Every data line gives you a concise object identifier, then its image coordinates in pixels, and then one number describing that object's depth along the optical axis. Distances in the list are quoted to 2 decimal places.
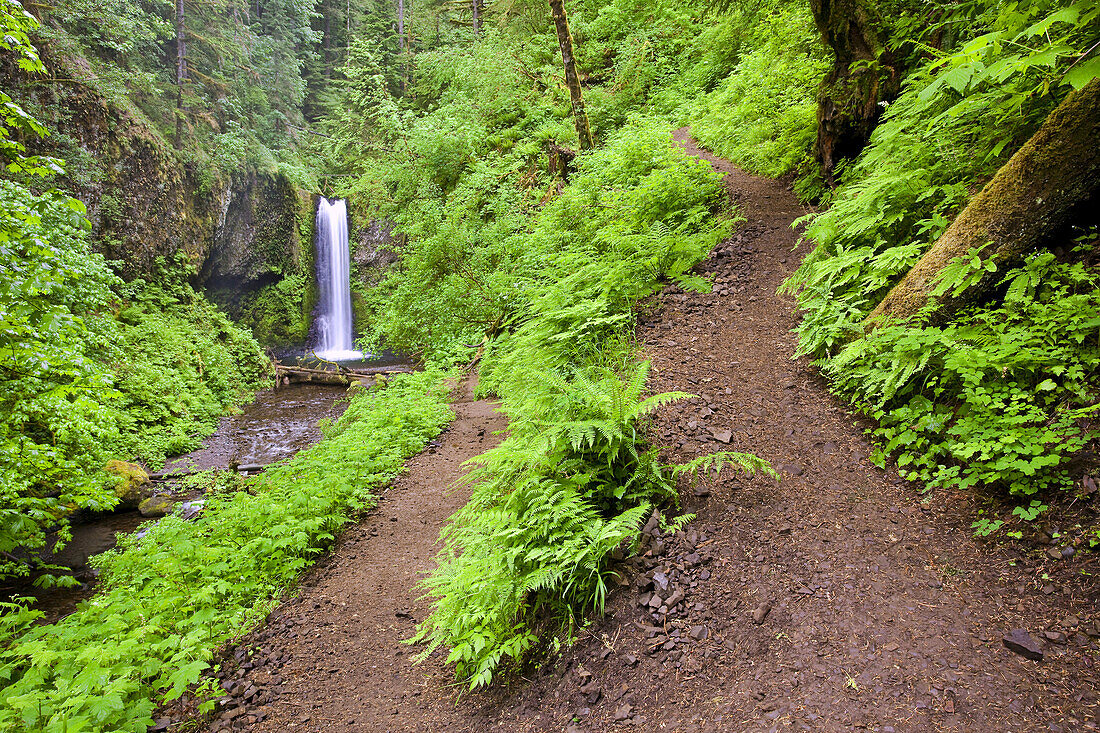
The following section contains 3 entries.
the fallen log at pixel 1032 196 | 3.36
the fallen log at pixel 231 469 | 9.88
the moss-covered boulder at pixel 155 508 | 8.75
